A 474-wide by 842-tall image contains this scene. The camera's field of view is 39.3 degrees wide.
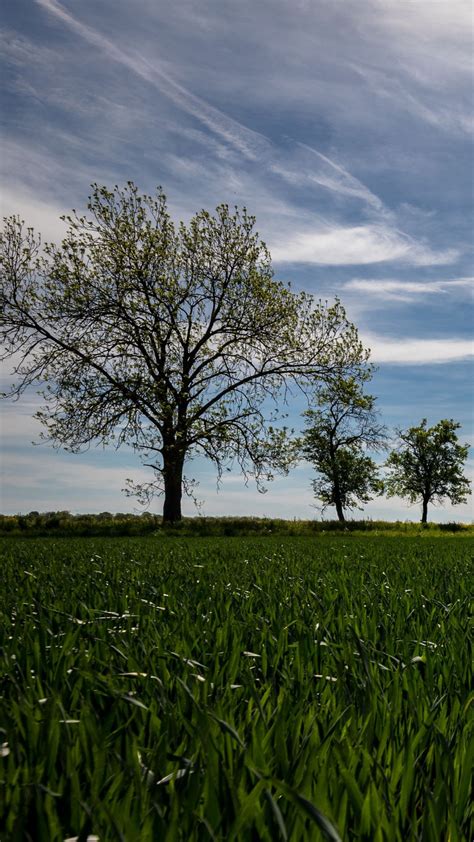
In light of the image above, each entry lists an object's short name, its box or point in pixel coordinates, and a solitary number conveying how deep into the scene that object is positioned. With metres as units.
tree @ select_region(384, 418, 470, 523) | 63.34
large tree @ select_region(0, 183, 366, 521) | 30.11
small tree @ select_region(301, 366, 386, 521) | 49.94
